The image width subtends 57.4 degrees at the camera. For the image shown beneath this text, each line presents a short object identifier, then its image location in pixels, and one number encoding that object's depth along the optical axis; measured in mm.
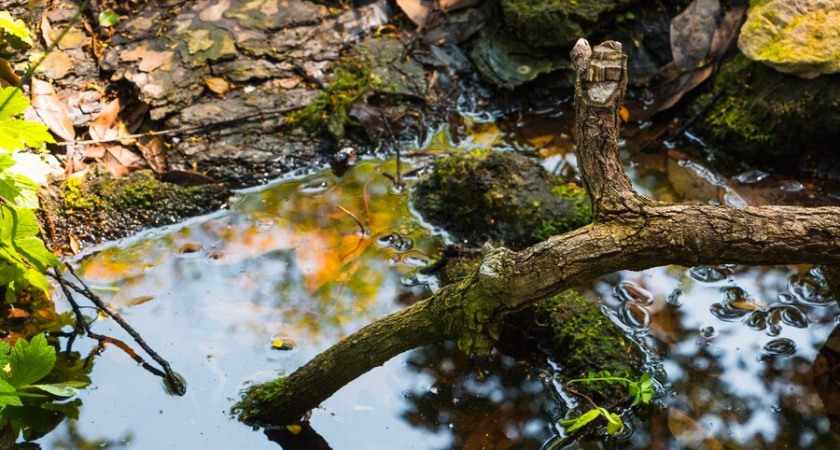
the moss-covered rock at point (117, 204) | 3588
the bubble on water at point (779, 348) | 3152
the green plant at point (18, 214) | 2467
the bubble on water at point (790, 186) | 4102
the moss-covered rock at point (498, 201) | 3658
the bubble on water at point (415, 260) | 3564
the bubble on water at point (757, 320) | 3266
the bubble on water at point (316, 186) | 3986
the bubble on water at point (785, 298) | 3389
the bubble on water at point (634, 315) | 3270
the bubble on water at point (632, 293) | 3396
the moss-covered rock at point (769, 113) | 4098
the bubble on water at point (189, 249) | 3544
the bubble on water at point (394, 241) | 3664
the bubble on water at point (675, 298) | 3373
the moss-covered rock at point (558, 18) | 4578
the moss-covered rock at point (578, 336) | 3002
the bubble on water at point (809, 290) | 3388
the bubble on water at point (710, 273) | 3508
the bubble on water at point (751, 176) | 4203
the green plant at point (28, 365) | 2445
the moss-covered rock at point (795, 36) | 4013
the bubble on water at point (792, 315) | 3285
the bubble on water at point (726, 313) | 3311
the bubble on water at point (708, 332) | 3219
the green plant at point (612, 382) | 2680
